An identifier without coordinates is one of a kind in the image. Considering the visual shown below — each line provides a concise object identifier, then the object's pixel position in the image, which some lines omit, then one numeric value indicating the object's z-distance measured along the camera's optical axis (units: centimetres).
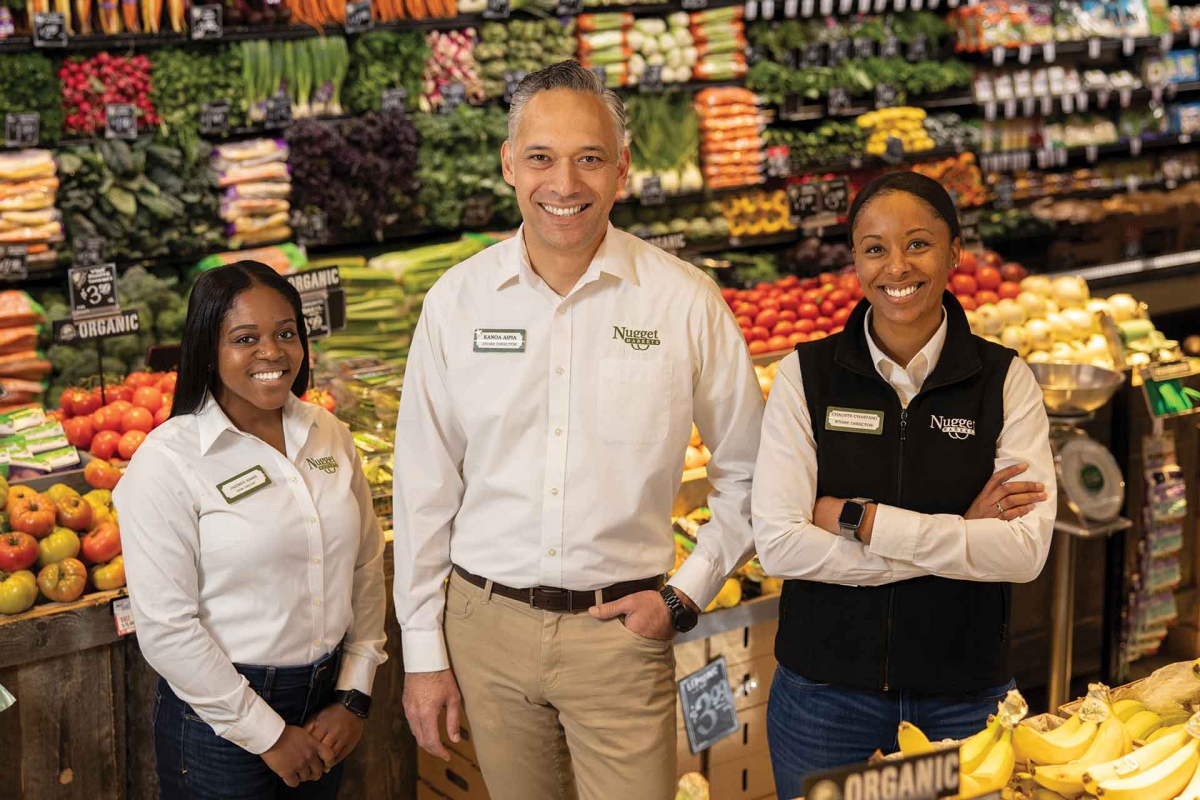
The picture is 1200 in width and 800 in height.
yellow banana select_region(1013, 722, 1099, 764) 209
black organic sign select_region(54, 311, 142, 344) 371
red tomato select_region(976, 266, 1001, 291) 541
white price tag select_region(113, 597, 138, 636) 300
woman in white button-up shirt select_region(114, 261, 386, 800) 240
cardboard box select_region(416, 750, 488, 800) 338
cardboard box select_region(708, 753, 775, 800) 366
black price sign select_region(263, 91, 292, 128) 563
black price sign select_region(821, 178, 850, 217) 563
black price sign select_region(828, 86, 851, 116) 701
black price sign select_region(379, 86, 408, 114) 588
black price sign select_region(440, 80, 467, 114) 607
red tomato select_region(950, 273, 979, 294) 535
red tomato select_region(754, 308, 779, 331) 516
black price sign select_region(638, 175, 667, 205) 650
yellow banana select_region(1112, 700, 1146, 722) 229
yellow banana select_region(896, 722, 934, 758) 208
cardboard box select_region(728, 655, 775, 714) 370
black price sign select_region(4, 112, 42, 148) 502
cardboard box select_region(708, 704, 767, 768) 364
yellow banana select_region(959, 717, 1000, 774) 200
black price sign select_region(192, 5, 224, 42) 536
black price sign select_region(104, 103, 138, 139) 524
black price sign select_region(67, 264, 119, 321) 370
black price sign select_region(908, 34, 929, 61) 734
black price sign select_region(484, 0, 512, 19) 613
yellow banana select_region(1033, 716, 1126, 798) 201
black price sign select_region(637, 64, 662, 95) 660
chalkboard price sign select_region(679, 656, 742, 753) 307
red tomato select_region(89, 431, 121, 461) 369
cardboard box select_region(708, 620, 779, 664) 366
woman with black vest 237
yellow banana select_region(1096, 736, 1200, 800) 194
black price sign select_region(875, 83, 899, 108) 711
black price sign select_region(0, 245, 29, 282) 506
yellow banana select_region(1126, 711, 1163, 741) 222
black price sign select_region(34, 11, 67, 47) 502
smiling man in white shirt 236
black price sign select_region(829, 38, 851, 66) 709
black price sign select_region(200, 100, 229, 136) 547
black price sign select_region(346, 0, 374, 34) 575
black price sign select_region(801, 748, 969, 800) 162
